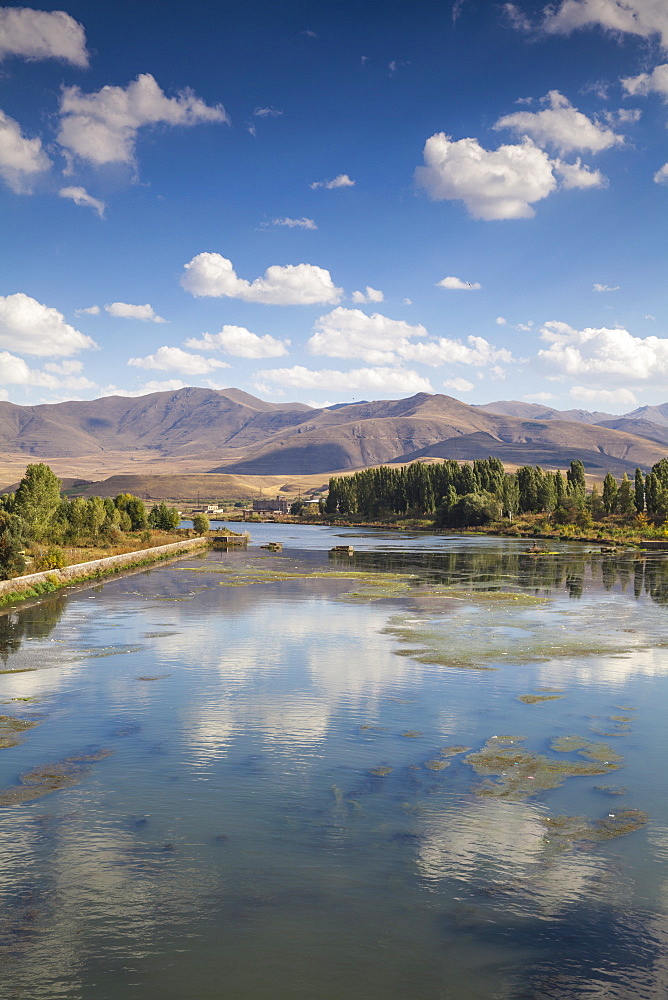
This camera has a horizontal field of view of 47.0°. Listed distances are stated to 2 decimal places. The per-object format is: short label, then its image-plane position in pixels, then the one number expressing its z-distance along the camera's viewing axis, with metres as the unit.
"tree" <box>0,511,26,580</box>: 49.19
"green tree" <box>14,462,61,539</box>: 64.62
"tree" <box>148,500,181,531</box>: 120.31
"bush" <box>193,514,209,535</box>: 127.67
